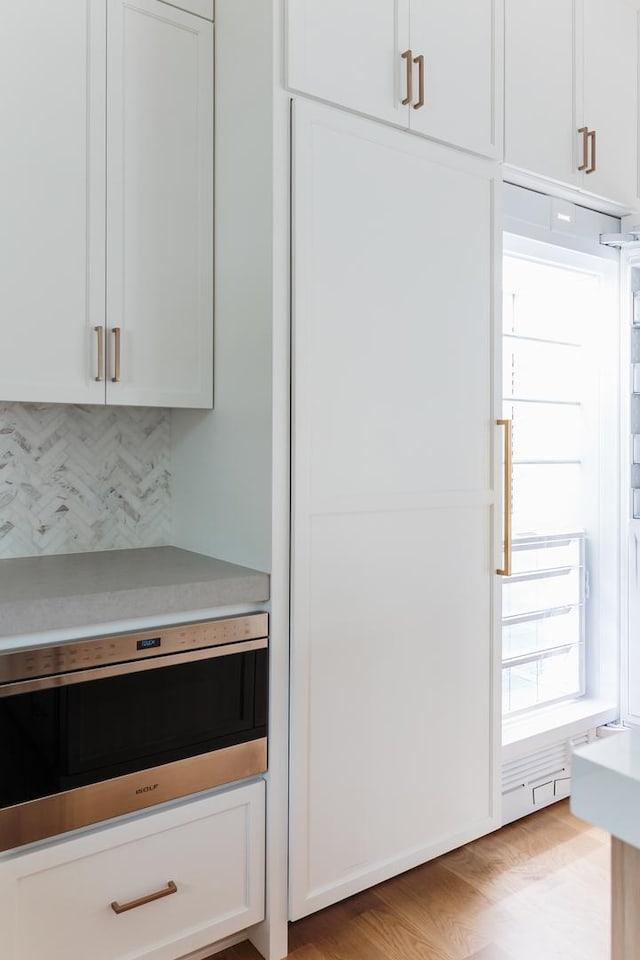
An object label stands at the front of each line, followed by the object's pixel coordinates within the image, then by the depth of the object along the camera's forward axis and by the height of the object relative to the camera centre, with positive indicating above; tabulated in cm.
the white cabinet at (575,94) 229 +130
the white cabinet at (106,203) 173 +69
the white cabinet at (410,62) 178 +110
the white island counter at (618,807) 57 -26
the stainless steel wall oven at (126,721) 147 -52
